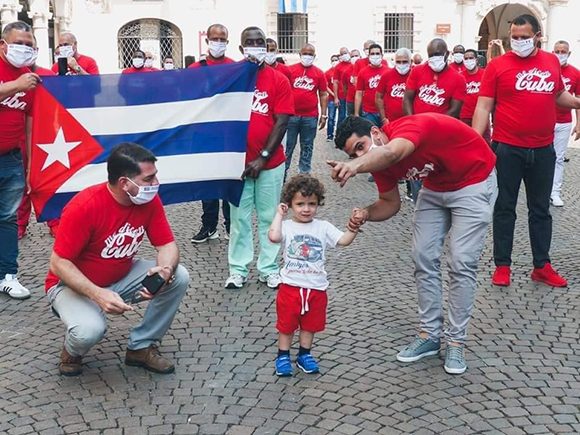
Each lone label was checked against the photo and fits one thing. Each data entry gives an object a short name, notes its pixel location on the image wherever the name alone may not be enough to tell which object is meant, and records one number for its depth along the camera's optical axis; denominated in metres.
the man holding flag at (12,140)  6.43
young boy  4.85
